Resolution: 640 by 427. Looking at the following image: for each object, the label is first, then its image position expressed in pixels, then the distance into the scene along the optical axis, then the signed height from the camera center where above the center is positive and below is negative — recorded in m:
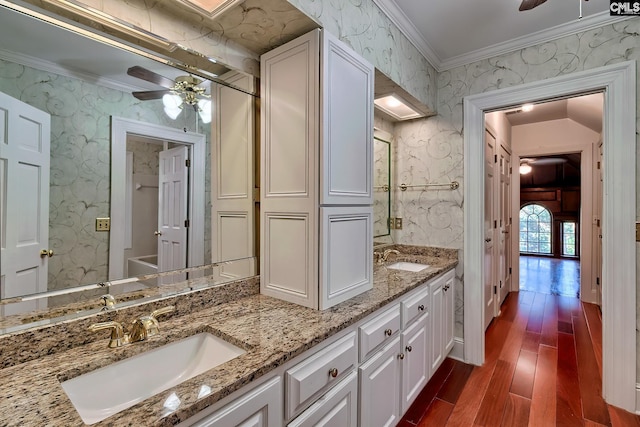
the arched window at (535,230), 8.02 -0.39
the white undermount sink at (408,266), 2.40 -0.42
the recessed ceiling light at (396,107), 2.29 +0.90
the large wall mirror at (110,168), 0.93 +0.18
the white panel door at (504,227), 3.66 -0.16
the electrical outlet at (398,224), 2.81 -0.08
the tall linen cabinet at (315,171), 1.32 +0.21
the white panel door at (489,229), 2.94 -0.14
